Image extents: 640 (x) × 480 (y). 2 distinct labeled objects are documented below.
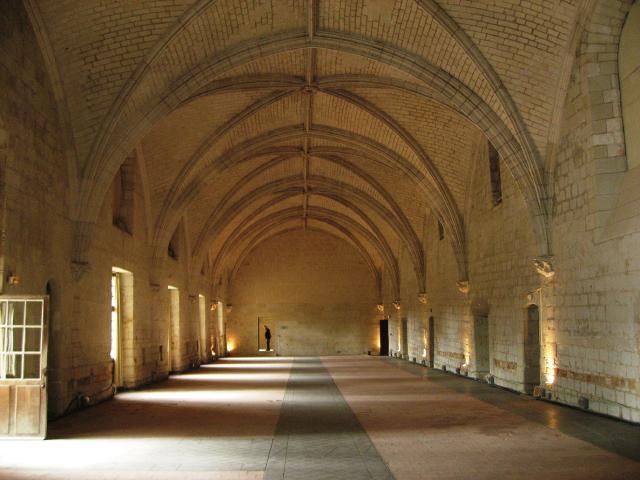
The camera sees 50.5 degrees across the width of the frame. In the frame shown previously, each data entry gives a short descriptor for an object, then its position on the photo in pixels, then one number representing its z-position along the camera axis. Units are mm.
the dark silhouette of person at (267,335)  30672
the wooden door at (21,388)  7422
